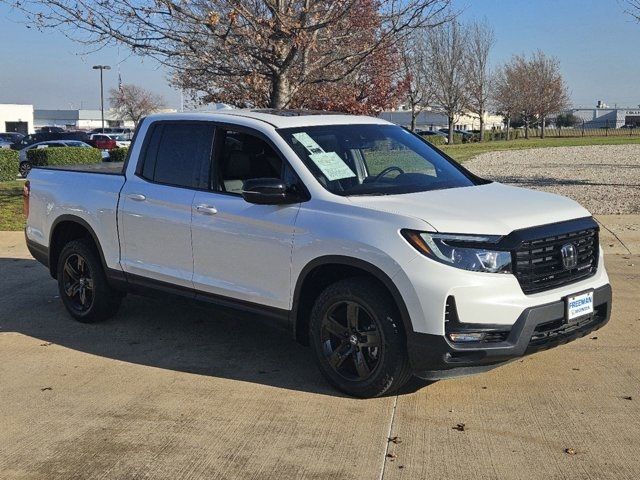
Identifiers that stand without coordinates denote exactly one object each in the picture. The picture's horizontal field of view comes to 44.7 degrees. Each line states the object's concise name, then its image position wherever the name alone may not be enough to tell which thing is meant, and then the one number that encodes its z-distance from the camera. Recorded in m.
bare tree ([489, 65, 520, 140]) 74.50
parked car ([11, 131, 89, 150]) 34.29
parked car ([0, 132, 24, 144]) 41.28
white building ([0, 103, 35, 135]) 86.25
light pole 65.50
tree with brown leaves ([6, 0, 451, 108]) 10.43
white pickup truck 4.45
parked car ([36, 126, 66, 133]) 64.91
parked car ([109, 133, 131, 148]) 43.36
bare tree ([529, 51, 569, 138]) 76.25
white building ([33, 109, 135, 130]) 113.50
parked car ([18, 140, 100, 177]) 26.67
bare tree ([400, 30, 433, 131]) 47.12
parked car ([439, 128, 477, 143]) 71.21
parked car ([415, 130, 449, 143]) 63.29
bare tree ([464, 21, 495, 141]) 58.31
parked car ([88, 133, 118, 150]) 38.38
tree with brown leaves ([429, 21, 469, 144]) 51.38
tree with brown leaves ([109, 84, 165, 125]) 82.12
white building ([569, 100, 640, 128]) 117.38
